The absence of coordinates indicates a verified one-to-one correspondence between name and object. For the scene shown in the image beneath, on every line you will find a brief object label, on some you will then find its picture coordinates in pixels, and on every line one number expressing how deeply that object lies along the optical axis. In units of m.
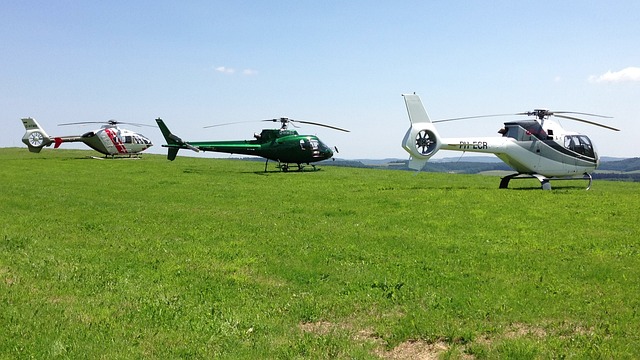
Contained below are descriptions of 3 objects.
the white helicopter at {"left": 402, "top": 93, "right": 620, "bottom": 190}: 25.61
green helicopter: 37.06
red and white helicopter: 47.97
